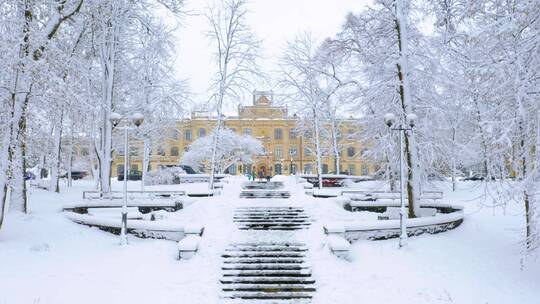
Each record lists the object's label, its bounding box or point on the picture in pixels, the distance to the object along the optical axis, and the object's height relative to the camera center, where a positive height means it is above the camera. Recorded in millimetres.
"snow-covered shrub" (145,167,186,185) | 35062 -439
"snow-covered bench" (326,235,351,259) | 11976 -2073
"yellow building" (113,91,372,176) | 74688 +3879
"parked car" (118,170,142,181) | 45844 -431
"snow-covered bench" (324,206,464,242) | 13180 -1764
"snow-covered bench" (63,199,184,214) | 17750 -1282
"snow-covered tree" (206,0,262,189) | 24344 +6295
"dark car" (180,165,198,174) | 45466 +204
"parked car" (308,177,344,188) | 34031 -959
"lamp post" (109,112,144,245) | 12852 -541
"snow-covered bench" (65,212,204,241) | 13320 -1691
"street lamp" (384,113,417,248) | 12664 -984
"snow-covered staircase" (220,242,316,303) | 10219 -2526
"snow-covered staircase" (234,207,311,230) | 15242 -1705
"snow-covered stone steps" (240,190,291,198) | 22364 -1189
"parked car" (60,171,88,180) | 52469 -280
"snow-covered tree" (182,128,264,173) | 46562 +2189
